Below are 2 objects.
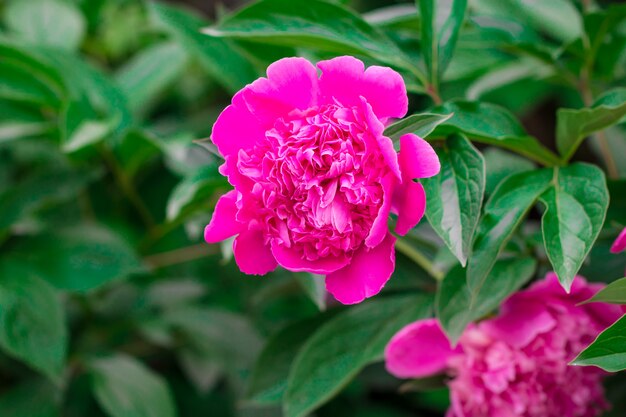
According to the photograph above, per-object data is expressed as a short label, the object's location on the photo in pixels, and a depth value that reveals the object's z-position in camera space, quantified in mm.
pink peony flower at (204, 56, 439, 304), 790
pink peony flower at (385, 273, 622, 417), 876
